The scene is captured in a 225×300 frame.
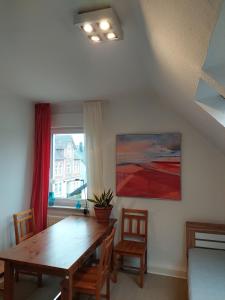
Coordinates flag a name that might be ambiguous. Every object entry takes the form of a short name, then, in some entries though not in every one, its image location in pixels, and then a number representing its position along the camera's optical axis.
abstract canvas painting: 3.10
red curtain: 3.49
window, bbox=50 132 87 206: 3.70
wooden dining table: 1.87
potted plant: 3.04
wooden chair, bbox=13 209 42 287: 2.81
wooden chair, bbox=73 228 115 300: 2.07
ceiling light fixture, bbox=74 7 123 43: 1.34
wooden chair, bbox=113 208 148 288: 2.99
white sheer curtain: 3.38
